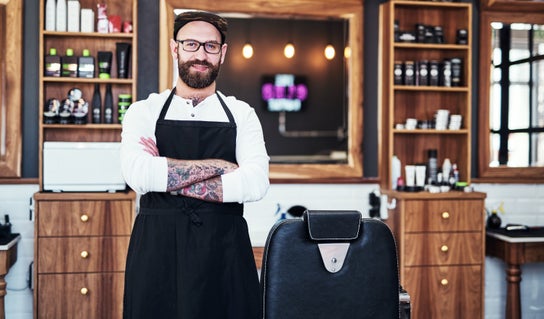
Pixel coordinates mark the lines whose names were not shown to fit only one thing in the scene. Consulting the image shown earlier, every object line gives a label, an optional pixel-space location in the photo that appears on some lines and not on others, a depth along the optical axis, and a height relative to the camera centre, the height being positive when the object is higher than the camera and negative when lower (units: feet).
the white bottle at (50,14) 13.14 +2.79
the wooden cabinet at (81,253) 12.37 -1.96
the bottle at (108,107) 13.50 +0.94
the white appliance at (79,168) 12.76 -0.33
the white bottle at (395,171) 14.58 -0.38
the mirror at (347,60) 14.42 +2.16
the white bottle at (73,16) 13.25 +2.78
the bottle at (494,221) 14.93 -1.52
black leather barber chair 5.79 -1.05
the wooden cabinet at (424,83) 14.47 +1.62
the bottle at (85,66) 13.39 +1.76
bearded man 7.25 -0.43
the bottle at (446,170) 14.56 -0.34
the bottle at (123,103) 13.44 +1.02
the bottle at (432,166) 14.65 -0.26
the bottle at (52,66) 13.26 +1.75
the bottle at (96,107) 13.48 +0.93
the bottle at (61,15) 13.17 +2.78
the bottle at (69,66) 13.35 +1.76
